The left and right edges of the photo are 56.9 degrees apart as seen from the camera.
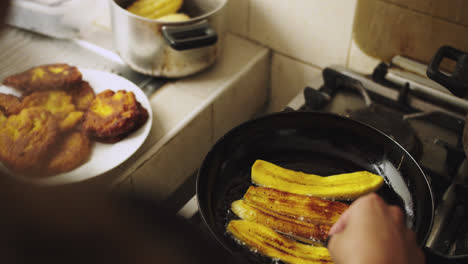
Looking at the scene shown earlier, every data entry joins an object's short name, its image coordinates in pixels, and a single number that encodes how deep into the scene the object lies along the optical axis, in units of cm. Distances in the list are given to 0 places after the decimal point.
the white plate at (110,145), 70
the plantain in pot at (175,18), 88
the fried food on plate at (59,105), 76
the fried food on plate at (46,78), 81
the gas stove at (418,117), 67
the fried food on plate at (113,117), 74
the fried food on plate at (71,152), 67
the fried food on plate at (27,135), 64
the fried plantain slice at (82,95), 81
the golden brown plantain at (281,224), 63
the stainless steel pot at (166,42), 81
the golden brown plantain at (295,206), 64
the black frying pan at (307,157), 65
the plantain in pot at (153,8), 90
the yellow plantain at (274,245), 59
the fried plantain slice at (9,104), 76
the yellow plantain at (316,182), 67
